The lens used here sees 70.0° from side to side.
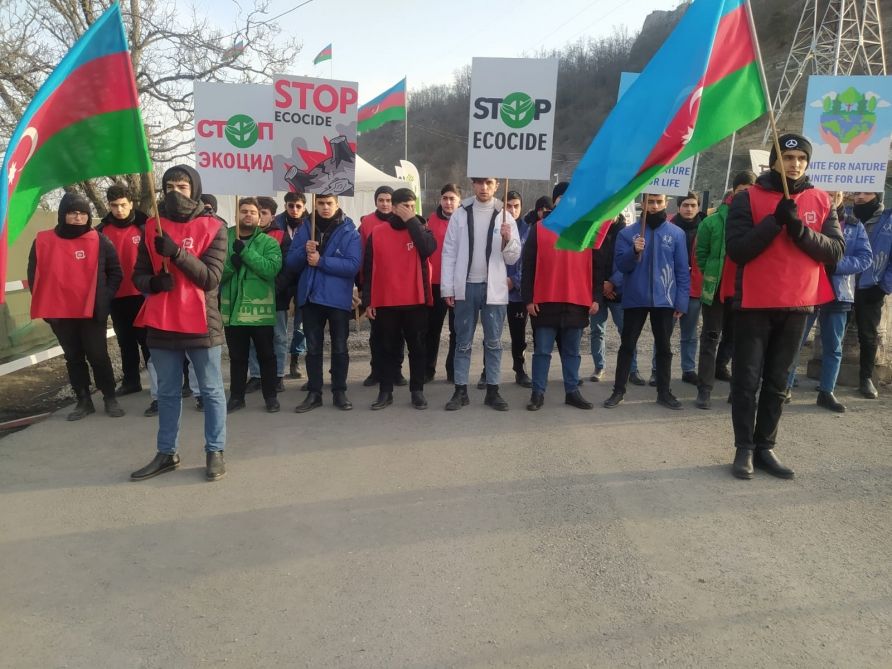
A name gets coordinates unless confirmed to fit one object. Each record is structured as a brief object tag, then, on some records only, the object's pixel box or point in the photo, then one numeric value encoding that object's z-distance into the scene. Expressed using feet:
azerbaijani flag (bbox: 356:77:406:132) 59.31
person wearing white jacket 20.38
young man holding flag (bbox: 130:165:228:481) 14.42
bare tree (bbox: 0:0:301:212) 35.65
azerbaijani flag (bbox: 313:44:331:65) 60.54
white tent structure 42.37
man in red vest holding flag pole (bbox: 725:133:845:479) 14.08
